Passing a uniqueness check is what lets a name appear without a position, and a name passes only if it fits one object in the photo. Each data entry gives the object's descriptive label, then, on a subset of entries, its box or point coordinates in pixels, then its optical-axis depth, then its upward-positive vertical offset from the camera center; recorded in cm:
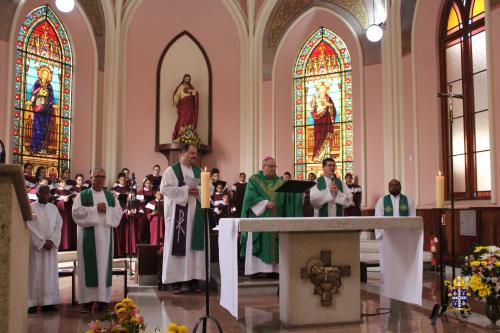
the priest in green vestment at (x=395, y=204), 837 -7
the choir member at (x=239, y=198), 884 +3
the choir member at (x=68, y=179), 1109 +47
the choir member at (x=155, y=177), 1210 +53
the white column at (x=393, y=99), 1221 +228
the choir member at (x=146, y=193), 1150 +15
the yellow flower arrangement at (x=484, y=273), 469 -66
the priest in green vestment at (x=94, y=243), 579 -46
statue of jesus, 1402 +250
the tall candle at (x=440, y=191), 493 +7
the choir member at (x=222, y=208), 1079 -16
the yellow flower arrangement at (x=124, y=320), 276 -63
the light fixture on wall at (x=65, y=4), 1021 +370
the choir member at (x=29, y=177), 980 +45
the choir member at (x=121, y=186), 1155 +31
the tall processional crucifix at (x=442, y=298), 483 -94
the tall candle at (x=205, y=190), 398 +7
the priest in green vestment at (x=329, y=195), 697 +6
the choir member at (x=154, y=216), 1066 -30
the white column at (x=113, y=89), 1351 +279
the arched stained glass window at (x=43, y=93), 1223 +252
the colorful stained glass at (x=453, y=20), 1082 +359
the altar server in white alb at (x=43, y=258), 577 -62
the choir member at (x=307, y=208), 903 -14
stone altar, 447 -52
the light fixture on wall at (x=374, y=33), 1105 +338
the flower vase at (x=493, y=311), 467 -96
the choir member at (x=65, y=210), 1054 -17
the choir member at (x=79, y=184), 1106 +35
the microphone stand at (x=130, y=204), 960 -7
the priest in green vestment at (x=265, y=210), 676 -13
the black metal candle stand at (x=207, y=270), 391 -50
